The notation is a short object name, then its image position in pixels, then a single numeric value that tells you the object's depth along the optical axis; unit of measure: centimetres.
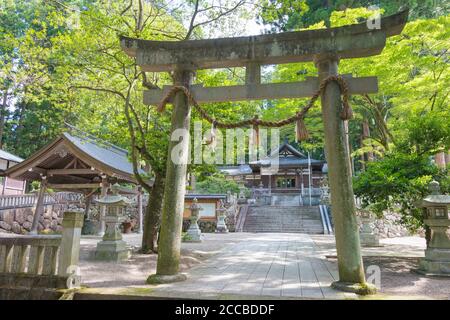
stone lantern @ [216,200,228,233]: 2080
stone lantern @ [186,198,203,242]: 1418
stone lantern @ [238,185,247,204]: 2644
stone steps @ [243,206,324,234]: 2097
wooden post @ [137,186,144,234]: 1948
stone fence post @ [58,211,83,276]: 464
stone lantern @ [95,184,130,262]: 837
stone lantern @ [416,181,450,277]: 641
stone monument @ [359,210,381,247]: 1253
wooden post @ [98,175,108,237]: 1522
